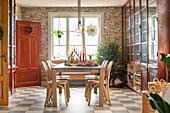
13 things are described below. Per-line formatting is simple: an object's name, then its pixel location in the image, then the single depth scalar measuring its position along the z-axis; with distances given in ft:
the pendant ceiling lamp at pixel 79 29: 15.33
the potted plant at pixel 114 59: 19.48
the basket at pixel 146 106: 10.00
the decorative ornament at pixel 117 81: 19.39
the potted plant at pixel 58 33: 21.78
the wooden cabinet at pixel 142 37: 12.95
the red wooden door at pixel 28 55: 20.19
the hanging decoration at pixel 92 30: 22.11
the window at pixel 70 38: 22.21
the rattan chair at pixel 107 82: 13.05
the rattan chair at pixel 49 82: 12.74
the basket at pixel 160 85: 10.44
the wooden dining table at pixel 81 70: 12.44
